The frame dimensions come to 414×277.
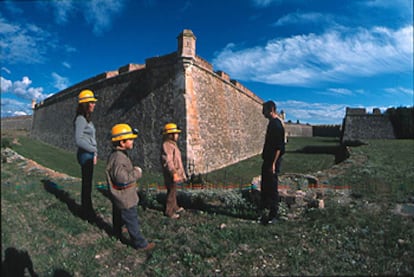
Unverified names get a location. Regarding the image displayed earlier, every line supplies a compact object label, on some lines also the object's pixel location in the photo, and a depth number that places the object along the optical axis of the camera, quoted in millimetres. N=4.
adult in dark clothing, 4230
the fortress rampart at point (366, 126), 27922
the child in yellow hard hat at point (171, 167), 4680
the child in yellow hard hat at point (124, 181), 3326
